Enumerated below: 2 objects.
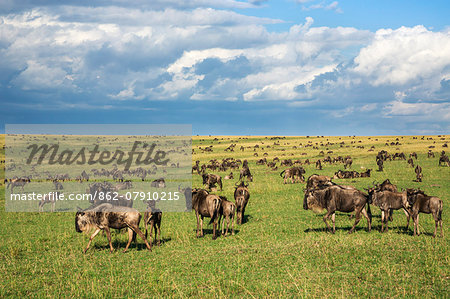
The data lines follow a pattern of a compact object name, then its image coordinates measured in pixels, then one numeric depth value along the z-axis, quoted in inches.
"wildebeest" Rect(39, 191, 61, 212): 1041.5
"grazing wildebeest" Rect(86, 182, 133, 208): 705.2
